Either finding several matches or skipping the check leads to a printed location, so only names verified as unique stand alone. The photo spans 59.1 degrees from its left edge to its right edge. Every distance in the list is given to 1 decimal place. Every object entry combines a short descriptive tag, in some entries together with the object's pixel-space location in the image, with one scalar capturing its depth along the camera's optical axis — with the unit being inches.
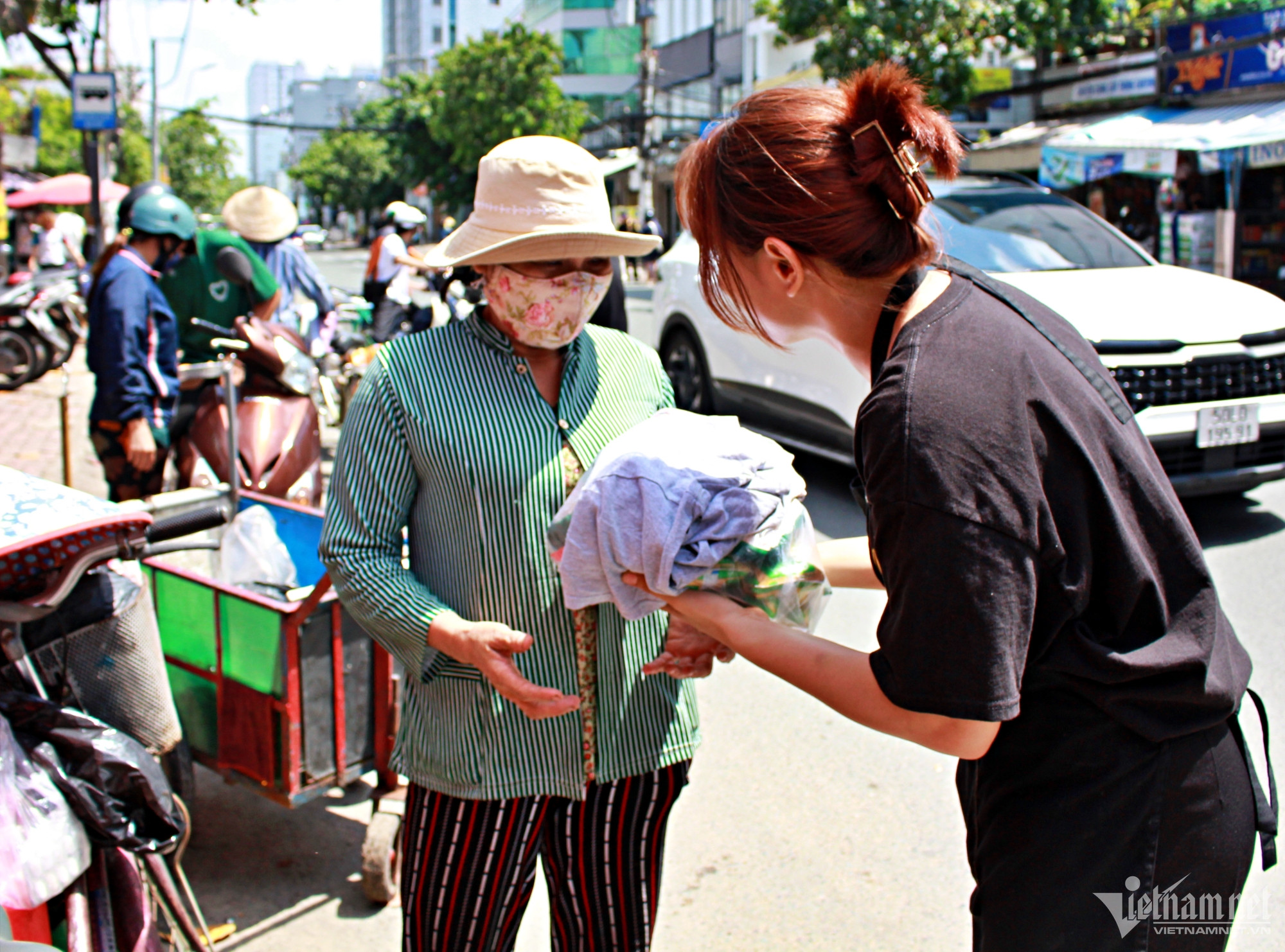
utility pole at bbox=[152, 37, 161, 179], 1097.8
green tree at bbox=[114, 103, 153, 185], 1444.4
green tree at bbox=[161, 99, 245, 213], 2052.2
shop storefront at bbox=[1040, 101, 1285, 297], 533.0
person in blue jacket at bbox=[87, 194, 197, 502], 180.1
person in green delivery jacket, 212.5
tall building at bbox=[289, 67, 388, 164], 4195.4
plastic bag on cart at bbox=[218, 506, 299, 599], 133.3
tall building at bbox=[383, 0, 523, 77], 3951.8
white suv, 213.0
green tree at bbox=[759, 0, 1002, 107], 700.7
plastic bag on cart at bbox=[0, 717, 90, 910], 73.7
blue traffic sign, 429.1
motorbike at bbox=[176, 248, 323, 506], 195.6
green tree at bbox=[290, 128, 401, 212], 2723.9
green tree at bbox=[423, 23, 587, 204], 1685.5
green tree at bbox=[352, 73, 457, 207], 2138.3
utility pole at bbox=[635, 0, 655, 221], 1191.6
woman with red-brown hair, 48.1
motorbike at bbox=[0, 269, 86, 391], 487.8
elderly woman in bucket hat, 78.2
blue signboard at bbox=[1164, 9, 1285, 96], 558.3
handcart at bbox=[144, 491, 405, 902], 114.4
